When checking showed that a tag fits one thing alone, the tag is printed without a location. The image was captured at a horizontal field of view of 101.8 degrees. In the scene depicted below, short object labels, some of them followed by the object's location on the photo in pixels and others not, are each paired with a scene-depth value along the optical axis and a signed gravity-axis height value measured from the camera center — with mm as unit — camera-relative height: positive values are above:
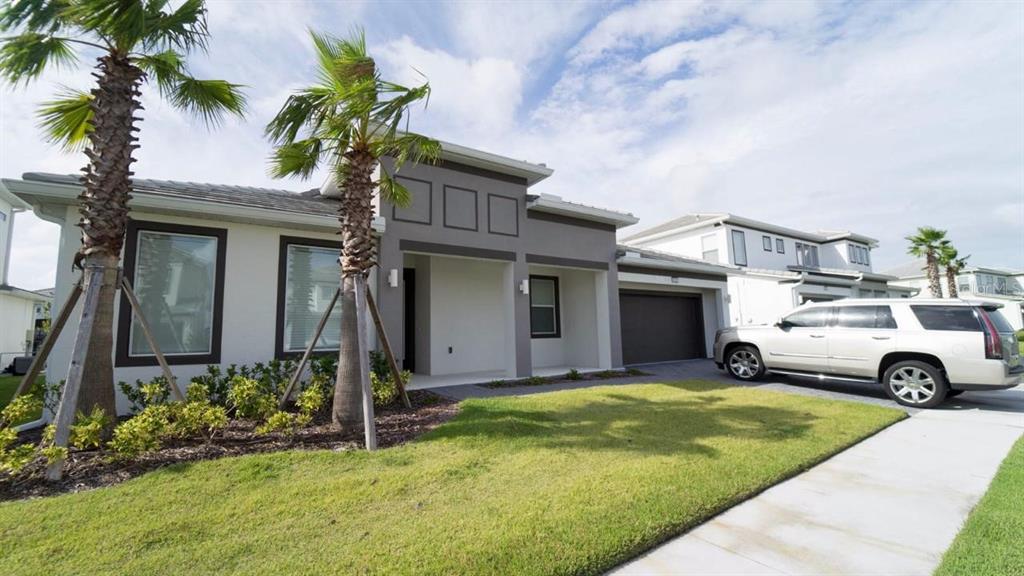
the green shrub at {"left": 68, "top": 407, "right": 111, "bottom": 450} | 4023 -834
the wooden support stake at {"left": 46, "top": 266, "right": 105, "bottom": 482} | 3998 -184
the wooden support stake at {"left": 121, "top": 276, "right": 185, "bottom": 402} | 4945 +23
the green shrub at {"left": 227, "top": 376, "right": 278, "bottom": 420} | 5460 -808
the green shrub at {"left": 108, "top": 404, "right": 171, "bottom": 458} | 4043 -921
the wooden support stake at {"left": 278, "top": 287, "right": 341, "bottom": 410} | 6078 -502
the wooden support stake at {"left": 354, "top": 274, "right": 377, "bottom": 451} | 4941 -379
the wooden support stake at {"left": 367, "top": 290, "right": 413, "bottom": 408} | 6293 -275
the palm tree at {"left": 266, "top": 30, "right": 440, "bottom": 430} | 5301 +2866
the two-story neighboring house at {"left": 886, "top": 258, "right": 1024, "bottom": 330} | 34000 +3448
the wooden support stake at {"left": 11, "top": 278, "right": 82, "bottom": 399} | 4703 +14
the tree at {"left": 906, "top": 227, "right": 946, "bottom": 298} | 21406 +3951
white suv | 6902 -413
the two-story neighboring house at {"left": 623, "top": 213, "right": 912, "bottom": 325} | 17109 +3850
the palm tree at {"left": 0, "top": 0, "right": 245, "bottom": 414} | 4457 +3123
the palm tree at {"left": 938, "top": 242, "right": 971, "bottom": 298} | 21797 +3363
